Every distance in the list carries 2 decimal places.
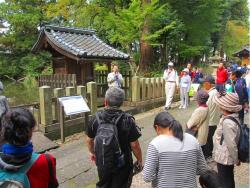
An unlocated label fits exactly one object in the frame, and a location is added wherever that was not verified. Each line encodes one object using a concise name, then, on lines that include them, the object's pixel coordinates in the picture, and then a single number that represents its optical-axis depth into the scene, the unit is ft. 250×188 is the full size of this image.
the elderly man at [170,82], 25.09
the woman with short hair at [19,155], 4.62
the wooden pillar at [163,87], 30.03
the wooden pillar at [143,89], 26.44
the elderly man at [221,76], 26.64
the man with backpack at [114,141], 7.29
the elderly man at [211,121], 12.52
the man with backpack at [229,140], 7.72
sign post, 16.36
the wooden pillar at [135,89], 25.49
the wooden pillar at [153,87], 28.15
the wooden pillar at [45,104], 17.37
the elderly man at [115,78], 22.10
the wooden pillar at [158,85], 29.08
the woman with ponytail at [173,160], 6.06
